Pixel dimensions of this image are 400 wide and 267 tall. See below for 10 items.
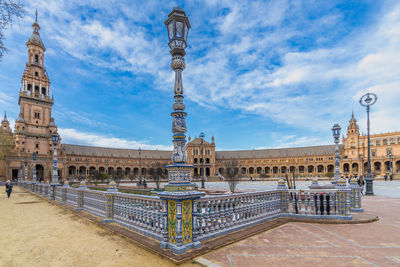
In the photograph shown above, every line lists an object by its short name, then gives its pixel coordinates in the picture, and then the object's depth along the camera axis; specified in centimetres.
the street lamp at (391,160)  5706
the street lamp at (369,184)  1755
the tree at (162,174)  5279
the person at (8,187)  1748
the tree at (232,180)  1854
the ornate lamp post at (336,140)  1067
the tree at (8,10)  642
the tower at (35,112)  5143
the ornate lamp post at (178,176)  471
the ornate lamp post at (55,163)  1487
